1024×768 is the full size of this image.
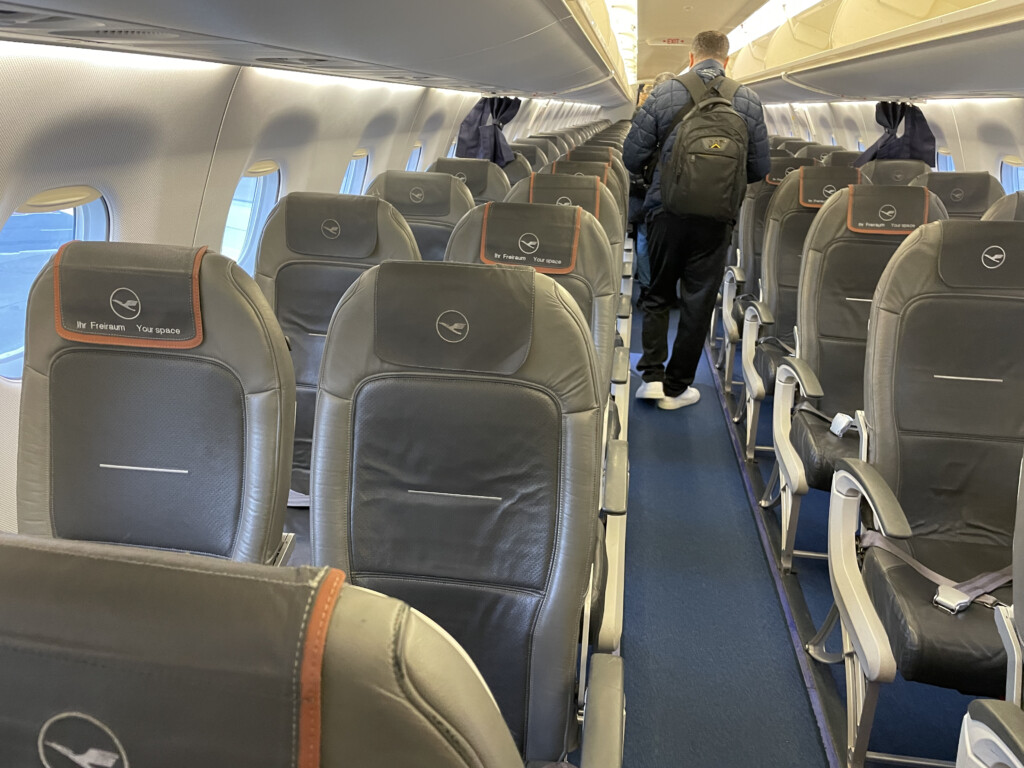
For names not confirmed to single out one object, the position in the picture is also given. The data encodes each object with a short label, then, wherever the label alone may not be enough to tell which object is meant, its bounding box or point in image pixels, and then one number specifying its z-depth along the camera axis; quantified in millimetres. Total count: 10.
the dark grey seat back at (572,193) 3953
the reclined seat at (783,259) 4367
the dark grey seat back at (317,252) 3023
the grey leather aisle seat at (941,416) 2475
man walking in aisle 4473
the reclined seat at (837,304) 3484
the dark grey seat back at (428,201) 4164
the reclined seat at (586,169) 5383
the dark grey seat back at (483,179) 5277
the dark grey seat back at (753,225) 5559
